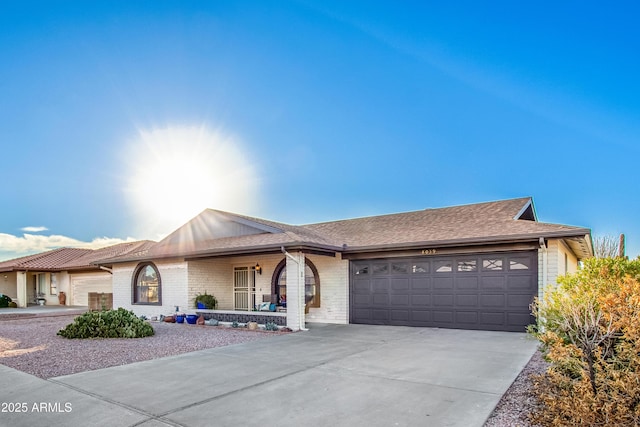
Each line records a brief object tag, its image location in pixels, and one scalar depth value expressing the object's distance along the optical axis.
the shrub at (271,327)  12.28
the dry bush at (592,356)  3.88
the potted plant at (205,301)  15.09
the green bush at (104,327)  10.76
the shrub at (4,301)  22.91
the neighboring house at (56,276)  22.80
